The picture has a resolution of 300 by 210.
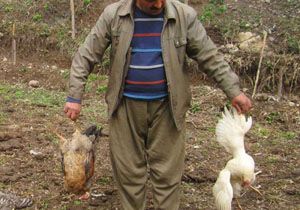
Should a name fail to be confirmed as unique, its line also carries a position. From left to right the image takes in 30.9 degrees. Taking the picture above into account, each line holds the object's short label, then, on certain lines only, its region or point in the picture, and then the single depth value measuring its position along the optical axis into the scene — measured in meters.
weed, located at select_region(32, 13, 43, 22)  11.43
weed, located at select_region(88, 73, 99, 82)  9.18
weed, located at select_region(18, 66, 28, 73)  9.87
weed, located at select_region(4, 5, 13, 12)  11.70
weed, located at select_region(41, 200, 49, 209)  4.84
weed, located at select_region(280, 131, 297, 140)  6.88
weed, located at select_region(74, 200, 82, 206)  4.88
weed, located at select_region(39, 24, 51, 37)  10.98
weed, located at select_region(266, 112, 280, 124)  7.59
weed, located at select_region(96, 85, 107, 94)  8.70
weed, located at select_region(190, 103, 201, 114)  7.71
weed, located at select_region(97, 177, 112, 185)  5.35
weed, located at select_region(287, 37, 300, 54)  9.36
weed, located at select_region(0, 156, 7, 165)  5.70
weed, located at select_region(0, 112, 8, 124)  6.95
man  3.92
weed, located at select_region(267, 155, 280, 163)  6.03
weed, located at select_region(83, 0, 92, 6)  11.38
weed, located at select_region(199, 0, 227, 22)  10.63
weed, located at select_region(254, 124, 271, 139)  6.91
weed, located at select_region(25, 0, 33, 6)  11.84
